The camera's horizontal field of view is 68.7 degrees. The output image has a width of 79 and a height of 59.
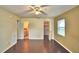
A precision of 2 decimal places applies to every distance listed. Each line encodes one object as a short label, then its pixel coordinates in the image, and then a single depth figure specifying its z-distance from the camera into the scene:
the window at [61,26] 3.21
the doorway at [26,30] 5.97
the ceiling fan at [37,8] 2.31
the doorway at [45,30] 6.69
